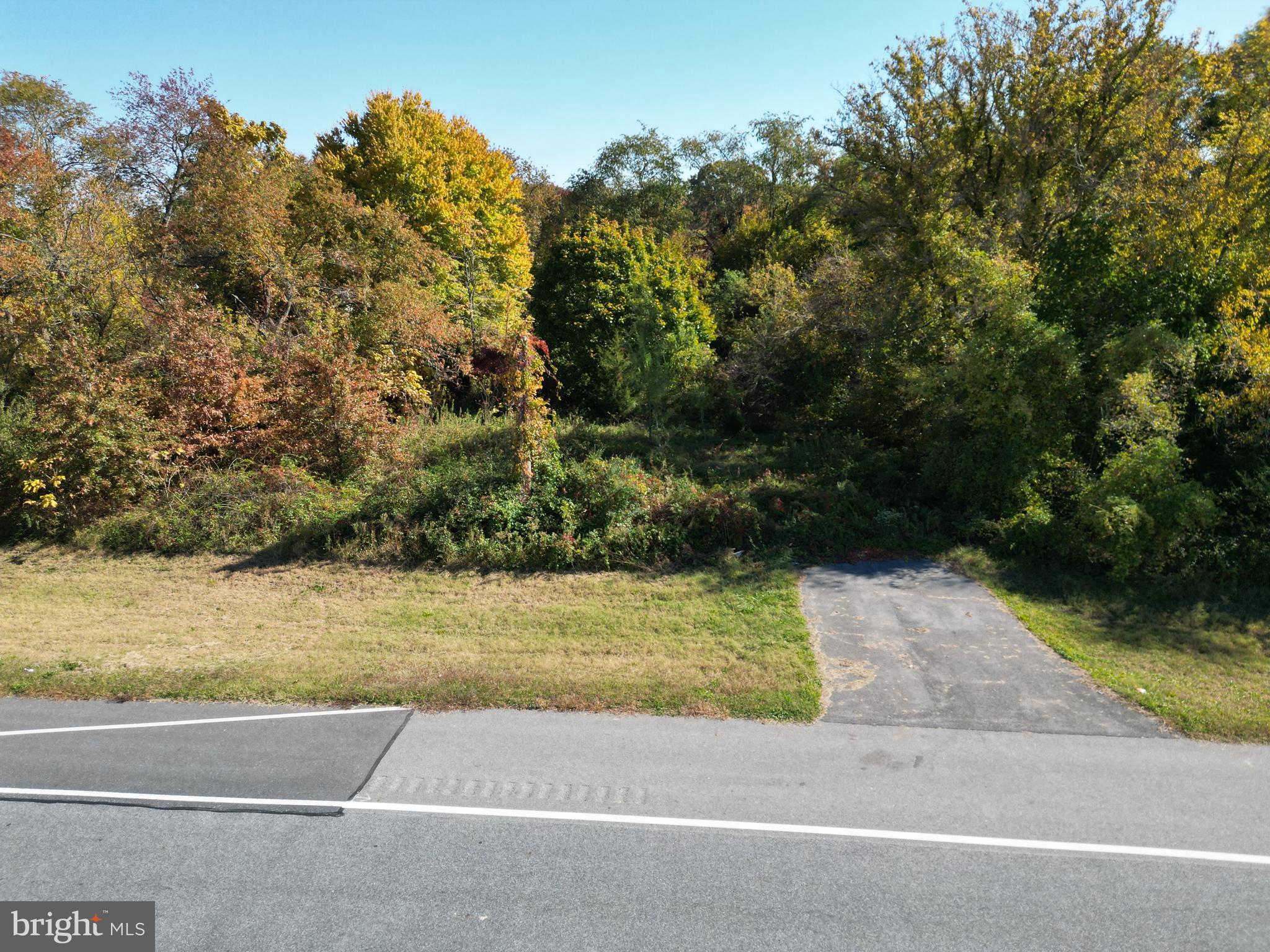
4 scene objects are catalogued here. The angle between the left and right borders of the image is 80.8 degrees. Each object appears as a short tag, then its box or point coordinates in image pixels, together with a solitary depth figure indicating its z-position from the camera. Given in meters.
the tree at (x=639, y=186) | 31.47
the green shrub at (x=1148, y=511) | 10.55
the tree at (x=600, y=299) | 22.55
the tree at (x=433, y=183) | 23.02
